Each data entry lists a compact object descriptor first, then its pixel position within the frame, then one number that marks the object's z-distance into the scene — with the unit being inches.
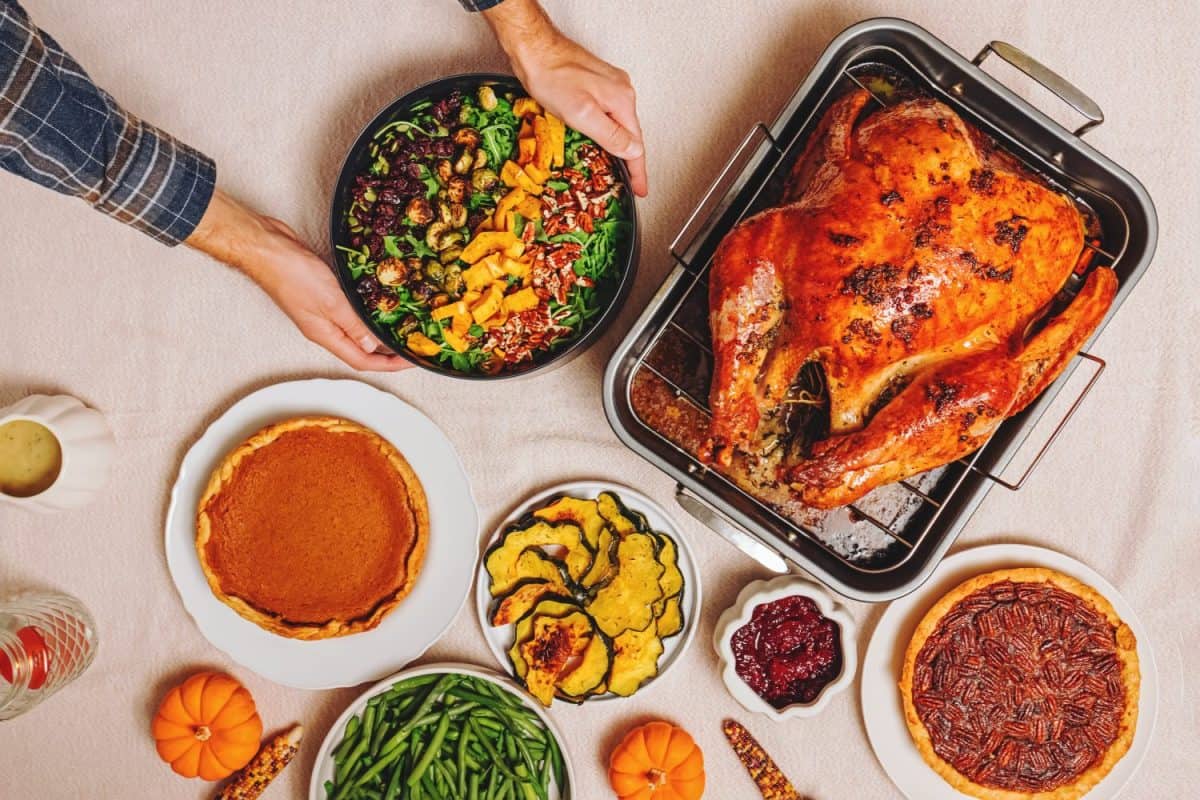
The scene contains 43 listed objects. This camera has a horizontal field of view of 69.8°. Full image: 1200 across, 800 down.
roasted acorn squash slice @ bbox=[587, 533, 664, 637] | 72.6
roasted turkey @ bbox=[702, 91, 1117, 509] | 56.6
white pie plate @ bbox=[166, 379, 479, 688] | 75.7
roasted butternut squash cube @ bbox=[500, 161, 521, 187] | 67.0
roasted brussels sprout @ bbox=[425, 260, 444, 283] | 66.7
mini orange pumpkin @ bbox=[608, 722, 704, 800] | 75.0
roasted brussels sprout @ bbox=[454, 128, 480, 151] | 67.7
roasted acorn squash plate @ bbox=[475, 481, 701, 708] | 75.3
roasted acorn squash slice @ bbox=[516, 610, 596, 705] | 73.2
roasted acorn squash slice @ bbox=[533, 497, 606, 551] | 74.6
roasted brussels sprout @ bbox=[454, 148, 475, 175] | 67.2
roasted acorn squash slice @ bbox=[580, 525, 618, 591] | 74.0
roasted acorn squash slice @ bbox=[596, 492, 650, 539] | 73.7
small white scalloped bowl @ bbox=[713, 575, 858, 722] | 72.2
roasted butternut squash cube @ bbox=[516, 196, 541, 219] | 66.6
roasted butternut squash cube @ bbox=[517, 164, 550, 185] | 66.8
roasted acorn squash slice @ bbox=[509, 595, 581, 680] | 74.3
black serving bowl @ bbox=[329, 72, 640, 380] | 67.4
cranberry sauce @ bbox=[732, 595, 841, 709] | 73.6
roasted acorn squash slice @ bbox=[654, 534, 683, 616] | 73.5
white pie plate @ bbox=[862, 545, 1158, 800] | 75.0
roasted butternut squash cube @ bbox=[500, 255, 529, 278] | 65.5
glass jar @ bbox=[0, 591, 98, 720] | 72.6
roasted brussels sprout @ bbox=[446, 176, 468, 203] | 67.0
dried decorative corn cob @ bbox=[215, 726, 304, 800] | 78.2
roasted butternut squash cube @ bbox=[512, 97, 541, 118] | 68.3
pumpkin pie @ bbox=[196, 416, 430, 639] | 74.2
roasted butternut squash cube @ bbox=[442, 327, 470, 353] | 67.2
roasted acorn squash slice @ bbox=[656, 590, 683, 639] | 74.1
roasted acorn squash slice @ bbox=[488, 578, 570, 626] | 74.6
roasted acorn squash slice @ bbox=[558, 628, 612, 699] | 73.0
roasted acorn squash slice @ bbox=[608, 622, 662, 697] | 73.2
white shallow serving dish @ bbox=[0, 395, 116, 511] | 74.4
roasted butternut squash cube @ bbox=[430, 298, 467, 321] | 65.7
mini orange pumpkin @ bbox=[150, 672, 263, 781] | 76.4
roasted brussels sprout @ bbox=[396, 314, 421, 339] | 69.7
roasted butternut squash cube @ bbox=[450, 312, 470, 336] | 66.4
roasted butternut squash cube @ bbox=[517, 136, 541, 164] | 66.9
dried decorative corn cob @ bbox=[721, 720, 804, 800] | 77.2
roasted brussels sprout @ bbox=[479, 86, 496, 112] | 68.3
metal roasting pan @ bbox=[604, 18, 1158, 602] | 61.9
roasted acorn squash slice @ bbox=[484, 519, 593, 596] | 74.2
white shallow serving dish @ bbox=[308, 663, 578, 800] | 76.2
